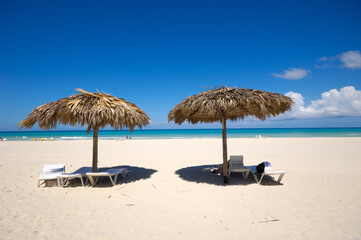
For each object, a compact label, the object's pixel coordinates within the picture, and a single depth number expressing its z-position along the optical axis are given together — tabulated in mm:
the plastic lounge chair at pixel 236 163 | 5906
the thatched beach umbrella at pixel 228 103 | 4973
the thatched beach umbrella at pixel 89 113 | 5031
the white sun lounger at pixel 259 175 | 5212
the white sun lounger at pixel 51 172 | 5275
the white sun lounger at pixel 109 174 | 5090
